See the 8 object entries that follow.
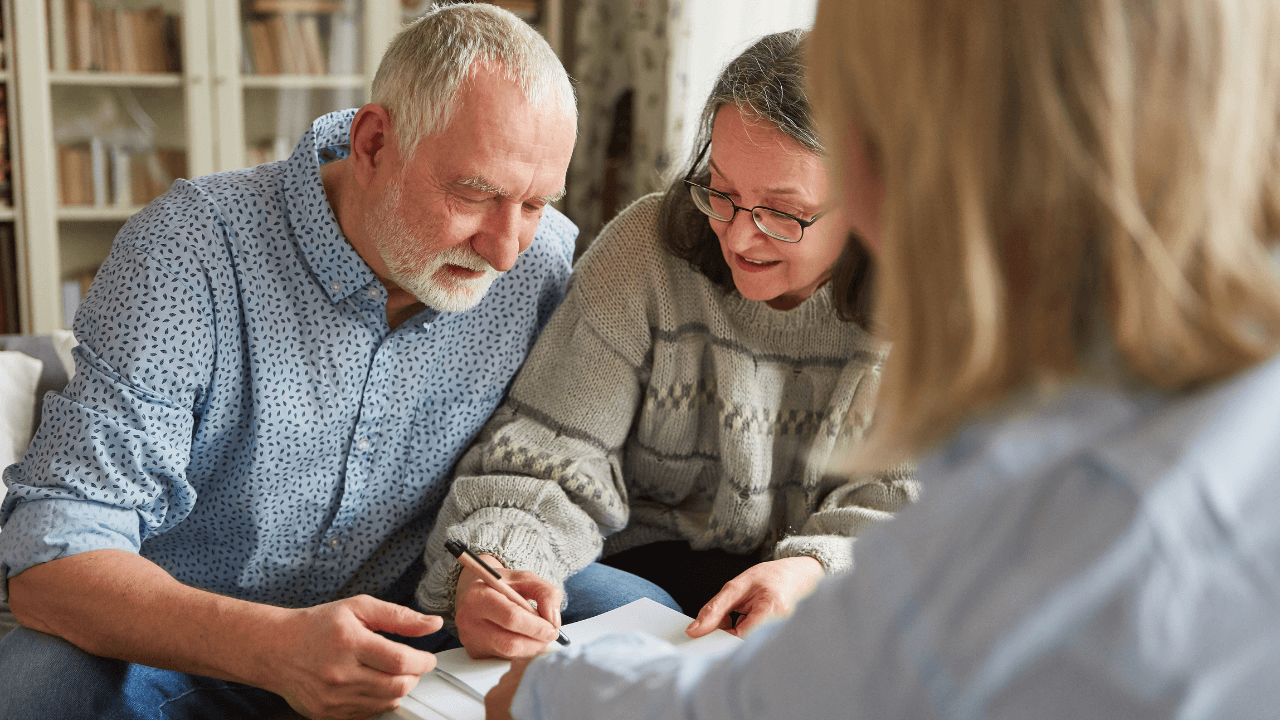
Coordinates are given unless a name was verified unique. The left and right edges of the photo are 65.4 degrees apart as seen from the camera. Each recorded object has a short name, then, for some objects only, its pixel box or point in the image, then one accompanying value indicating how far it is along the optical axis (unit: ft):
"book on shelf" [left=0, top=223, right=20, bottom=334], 10.43
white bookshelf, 10.11
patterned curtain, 10.95
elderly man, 3.63
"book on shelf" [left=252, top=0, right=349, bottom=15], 10.85
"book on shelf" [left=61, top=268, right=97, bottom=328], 10.73
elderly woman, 4.44
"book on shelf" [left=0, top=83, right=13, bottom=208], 10.08
